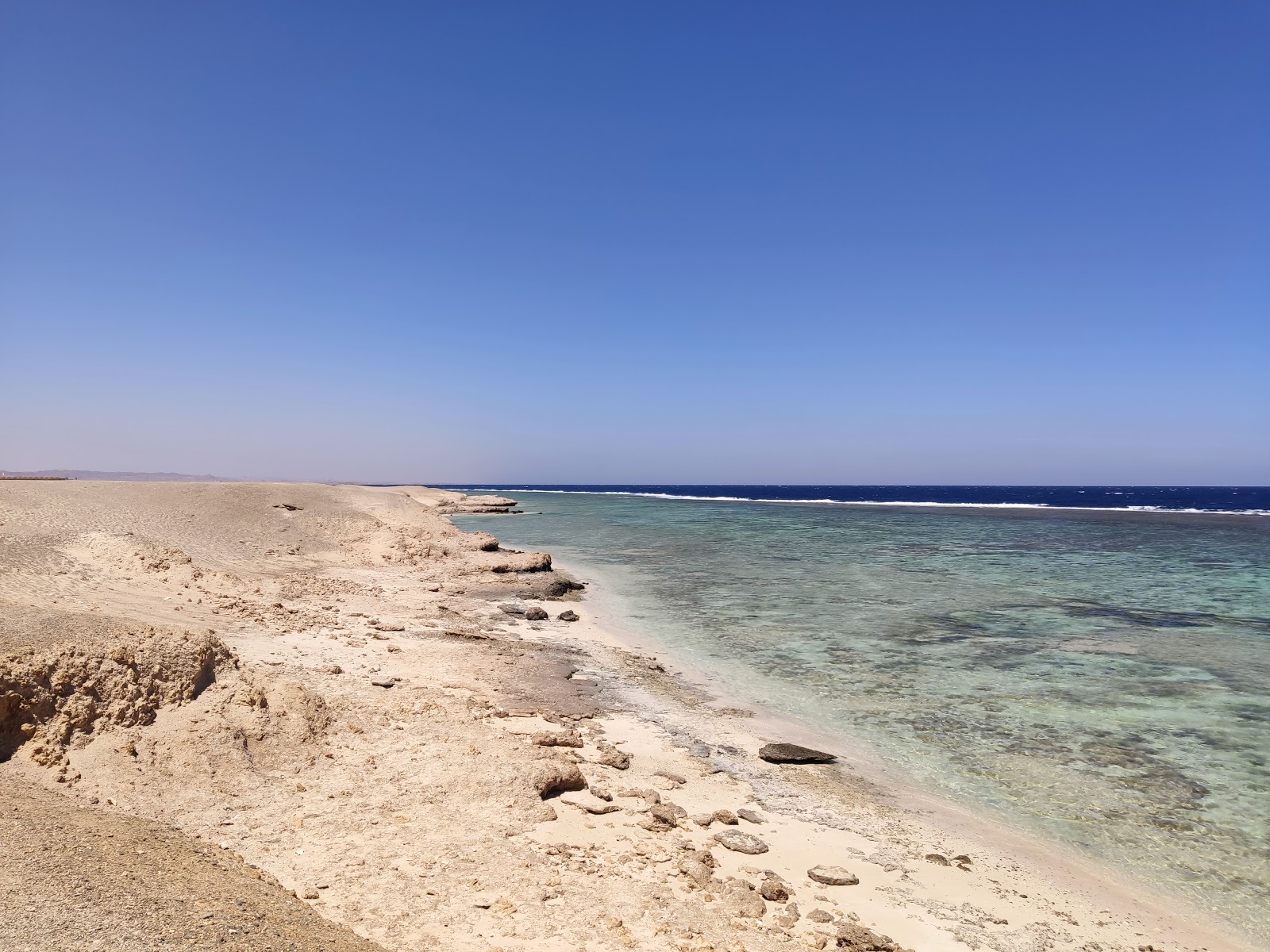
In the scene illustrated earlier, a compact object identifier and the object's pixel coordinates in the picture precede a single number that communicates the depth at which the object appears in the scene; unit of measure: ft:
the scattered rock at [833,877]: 16.31
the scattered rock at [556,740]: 22.93
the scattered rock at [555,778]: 19.07
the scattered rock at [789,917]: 14.35
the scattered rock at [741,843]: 17.44
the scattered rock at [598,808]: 18.56
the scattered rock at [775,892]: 15.34
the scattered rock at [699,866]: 15.53
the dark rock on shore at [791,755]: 24.20
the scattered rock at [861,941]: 13.88
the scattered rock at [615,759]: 22.29
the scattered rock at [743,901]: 14.56
